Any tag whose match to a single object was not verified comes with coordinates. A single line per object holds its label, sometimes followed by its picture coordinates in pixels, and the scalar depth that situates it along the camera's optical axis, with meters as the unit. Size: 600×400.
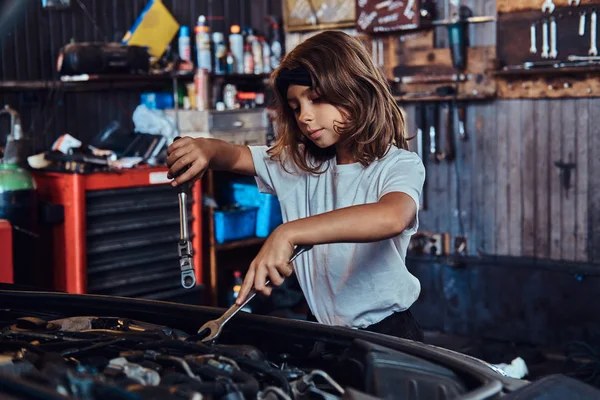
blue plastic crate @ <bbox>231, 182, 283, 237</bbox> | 4.82
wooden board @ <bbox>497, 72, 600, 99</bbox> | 4.32
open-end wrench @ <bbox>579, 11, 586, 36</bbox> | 4.23
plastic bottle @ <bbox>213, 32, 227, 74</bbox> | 5.00
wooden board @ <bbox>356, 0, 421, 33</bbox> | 4.73
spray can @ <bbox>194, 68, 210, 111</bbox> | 4.70
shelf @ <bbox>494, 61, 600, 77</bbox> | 4.22
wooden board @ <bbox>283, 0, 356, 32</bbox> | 5.10
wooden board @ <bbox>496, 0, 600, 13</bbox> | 4.31
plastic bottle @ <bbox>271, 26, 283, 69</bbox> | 5.25
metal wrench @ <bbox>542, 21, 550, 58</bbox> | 4.35
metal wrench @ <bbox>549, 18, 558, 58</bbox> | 4.33
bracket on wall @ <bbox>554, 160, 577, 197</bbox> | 4.46
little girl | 1.84
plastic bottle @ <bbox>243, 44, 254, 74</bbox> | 5.11
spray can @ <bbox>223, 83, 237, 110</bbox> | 4.85
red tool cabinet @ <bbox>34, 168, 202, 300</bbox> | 3.86
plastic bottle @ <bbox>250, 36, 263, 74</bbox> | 5.14
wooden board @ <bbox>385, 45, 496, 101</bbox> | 4.66
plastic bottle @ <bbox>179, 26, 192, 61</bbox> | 4.93
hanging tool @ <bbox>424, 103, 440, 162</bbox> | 4.84
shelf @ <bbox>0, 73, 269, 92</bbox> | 4.29
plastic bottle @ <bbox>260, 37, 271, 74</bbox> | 5.20
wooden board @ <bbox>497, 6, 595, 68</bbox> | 4.26
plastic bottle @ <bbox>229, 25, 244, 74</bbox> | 5.10
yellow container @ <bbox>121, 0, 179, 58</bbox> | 4.81
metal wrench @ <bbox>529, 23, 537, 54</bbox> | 4.41
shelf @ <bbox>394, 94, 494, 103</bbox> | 4.68
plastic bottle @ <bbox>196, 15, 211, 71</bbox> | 4.94
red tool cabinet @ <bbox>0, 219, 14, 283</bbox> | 3.39
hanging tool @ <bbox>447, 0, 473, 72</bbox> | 4.65
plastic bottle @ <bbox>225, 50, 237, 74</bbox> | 5.02
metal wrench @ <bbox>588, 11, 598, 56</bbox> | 4.20
